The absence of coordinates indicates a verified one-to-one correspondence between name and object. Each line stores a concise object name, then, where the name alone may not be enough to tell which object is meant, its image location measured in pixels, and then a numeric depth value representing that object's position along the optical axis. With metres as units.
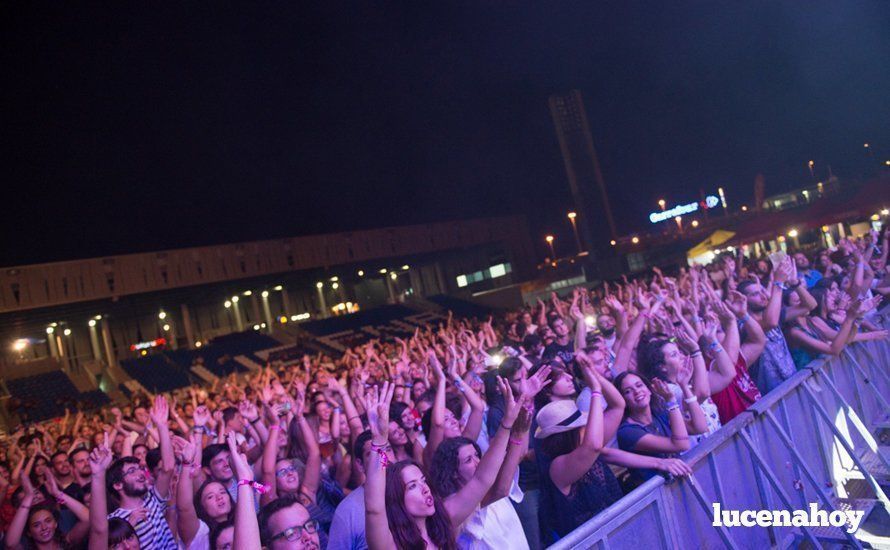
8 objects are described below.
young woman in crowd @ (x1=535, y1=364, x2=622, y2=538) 3.18
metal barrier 2.82
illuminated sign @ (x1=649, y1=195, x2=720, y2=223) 59.19
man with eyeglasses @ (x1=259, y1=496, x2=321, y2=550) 2.61
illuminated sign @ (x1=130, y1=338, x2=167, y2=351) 39.25
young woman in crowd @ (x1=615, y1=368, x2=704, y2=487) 3.32
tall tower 59.38
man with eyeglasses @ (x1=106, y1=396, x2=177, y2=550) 3.72
